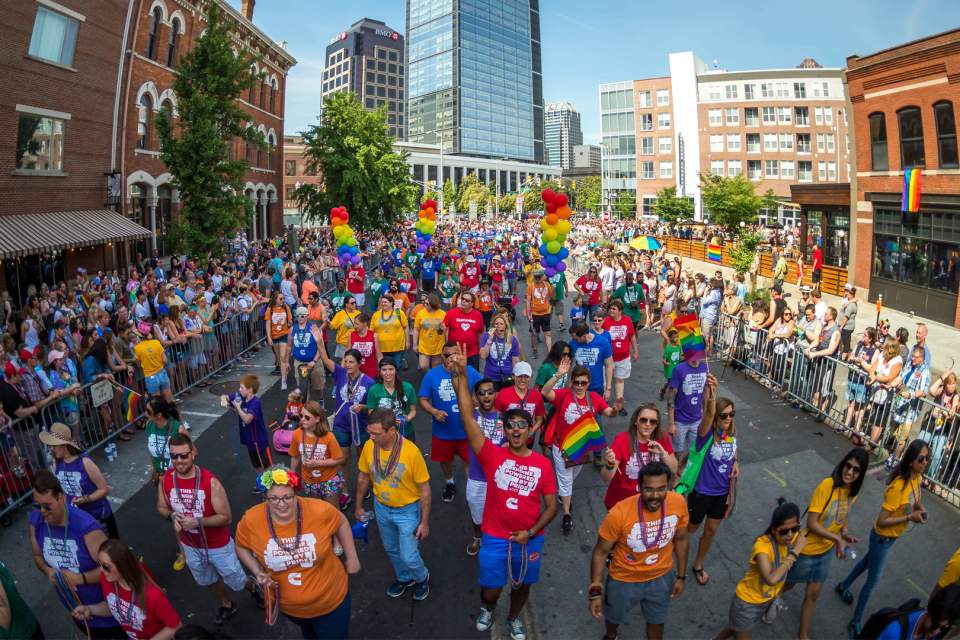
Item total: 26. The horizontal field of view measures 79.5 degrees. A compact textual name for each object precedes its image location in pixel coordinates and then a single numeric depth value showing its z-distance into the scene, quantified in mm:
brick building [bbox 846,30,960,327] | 18688
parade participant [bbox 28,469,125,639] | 4070
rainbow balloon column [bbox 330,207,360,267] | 19297
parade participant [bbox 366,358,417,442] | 6289
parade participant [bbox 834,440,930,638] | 4762
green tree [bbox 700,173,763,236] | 37156
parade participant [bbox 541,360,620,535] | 5922
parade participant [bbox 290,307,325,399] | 9375
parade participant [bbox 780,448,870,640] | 4484
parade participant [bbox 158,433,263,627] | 4590
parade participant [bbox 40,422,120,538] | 4895
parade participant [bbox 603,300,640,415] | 9328
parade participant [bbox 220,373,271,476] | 6359
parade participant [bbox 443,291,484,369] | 9062
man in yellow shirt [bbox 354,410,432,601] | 4723
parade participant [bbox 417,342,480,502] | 6387
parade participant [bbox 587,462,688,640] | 4051
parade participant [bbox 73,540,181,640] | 3496
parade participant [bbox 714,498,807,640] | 3979
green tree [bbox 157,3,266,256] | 17734
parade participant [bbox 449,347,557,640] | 4367
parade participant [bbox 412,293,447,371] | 9148
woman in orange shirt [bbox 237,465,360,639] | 3756
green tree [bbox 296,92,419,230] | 28766
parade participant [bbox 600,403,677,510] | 4910
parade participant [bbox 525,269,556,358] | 12367
